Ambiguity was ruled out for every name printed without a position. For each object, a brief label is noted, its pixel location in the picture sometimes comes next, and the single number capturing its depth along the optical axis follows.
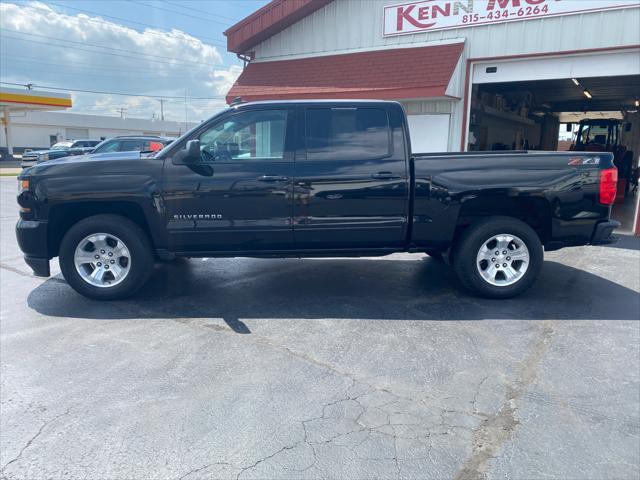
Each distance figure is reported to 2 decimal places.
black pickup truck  5.27
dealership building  9.48
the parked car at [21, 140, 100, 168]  22.55
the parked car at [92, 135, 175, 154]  15.77
